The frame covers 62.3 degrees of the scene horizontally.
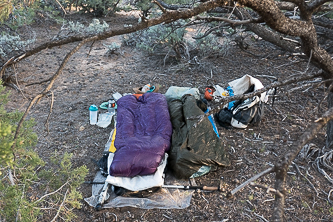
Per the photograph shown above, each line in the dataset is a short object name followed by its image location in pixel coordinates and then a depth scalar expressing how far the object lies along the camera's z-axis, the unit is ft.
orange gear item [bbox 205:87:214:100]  16.92
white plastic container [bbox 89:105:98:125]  15.48
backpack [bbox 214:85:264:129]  14.44
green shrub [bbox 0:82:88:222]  6.05
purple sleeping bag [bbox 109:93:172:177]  11.07
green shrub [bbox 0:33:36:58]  19.34
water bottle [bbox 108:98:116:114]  16.26
